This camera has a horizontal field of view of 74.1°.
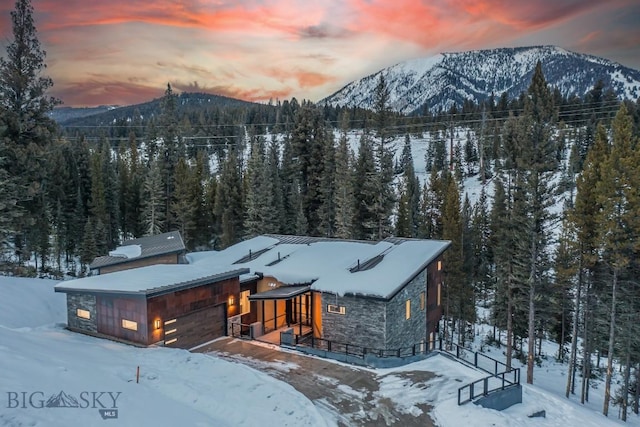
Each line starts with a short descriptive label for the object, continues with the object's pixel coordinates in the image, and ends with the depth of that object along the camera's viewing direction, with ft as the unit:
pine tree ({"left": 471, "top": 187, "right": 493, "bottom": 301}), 139.23
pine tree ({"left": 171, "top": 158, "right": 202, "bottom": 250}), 152.15
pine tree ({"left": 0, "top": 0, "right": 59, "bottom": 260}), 92.02
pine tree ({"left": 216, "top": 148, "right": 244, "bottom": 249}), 147.95
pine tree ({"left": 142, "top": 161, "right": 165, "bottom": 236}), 150.71
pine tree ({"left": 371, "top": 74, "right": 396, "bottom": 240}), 121.09
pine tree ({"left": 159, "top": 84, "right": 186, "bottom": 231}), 159.43
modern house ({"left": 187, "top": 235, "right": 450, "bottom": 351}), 66.08
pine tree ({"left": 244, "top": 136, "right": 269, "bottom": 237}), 135.64
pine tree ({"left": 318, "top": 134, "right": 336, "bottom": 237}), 140.56
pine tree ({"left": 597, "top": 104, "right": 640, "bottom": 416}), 73.36
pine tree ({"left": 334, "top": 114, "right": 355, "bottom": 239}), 126.00
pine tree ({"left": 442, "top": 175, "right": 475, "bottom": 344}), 113.29
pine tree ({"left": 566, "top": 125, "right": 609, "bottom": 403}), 81.46
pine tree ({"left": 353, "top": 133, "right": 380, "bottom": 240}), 124.88
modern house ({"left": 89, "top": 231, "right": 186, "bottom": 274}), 89.86
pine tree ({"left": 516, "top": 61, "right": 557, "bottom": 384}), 83.46
